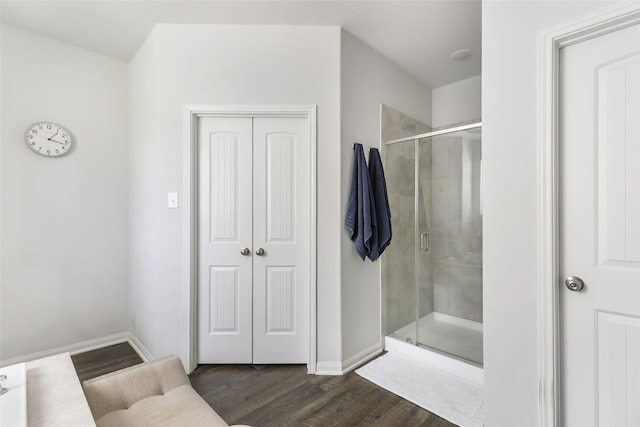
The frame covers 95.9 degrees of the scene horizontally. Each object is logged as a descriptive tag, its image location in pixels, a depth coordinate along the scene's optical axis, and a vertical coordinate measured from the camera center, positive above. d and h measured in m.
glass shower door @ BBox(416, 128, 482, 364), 2.59 -0.24
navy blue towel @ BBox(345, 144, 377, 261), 2.25 +0.07
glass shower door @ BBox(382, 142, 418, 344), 2.68 -0.35
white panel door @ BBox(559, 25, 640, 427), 1.19 -0.05
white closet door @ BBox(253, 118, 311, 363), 2.30 -0.19
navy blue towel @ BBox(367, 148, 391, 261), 2.38 +0.08
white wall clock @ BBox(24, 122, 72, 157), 2.38 +0.65
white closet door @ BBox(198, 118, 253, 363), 2.30 -0.19
